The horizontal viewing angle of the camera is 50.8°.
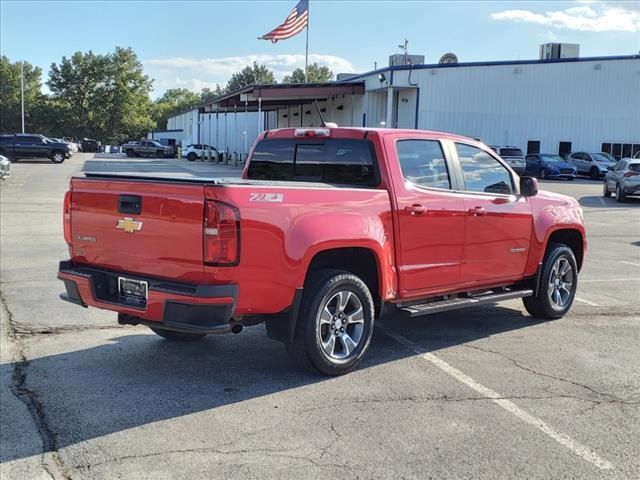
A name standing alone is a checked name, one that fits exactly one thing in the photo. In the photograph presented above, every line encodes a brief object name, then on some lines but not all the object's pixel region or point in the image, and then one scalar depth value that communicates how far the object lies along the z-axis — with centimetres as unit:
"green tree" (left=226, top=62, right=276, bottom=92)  14525
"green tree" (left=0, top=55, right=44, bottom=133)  10081
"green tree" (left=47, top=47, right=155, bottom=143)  9962
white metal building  4150
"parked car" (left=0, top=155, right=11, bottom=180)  2739
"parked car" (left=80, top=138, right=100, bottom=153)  8494
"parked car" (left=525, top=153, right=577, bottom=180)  3731
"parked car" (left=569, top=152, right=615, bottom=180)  3881
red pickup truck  454
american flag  3979
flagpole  4979
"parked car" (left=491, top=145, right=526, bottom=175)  3678
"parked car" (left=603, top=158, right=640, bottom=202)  2514
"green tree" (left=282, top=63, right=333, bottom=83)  13400
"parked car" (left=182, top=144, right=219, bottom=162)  6381
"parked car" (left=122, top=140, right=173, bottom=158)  6706
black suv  4529
